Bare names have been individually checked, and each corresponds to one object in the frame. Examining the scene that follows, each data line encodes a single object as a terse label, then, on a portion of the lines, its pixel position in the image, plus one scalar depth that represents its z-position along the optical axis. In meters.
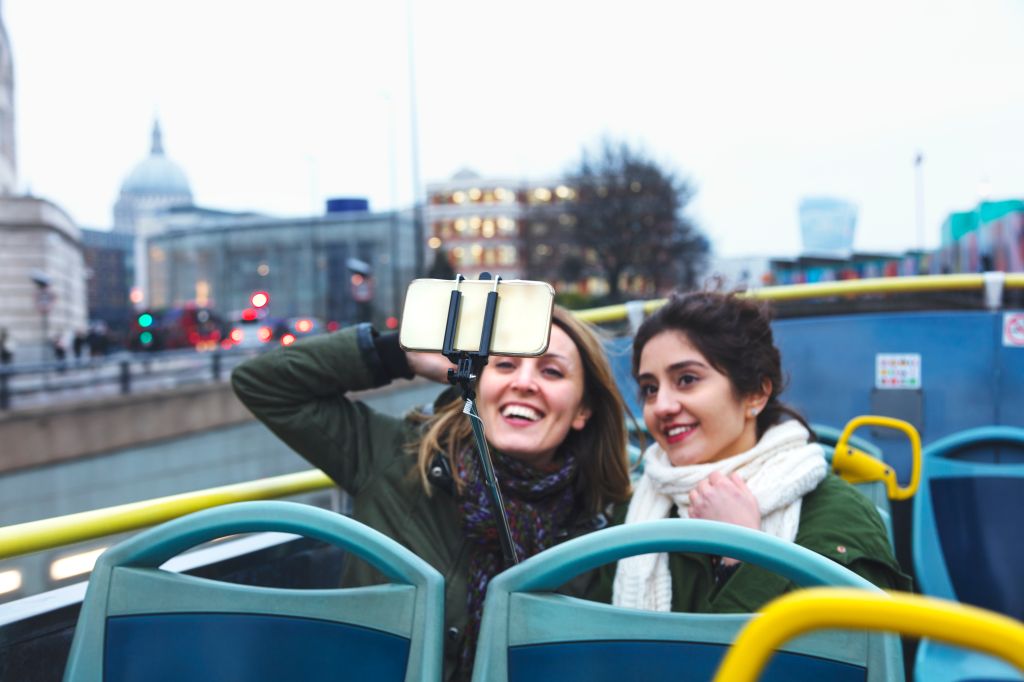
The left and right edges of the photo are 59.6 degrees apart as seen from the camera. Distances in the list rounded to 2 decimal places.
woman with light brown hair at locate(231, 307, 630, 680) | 2.47
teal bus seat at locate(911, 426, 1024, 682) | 3.36
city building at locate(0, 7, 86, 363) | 32.72
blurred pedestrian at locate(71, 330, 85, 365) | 32.09
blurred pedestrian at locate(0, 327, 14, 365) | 25.11
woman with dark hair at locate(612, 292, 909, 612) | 2.17
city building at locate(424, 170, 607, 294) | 104.00
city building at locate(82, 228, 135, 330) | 86.00
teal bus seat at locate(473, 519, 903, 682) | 1.41
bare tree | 49.16
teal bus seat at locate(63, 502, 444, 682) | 1.58
